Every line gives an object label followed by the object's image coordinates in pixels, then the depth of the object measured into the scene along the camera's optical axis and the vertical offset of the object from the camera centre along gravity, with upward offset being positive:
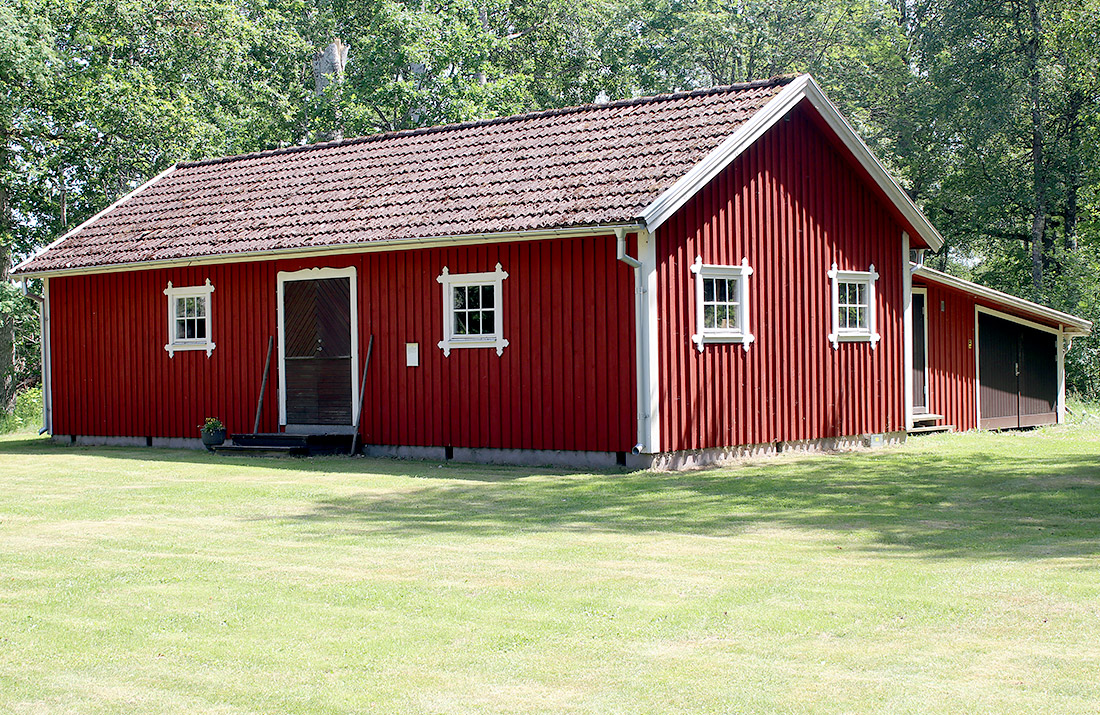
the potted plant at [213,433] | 19.17 -0.79
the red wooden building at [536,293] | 15.84 +1.10
